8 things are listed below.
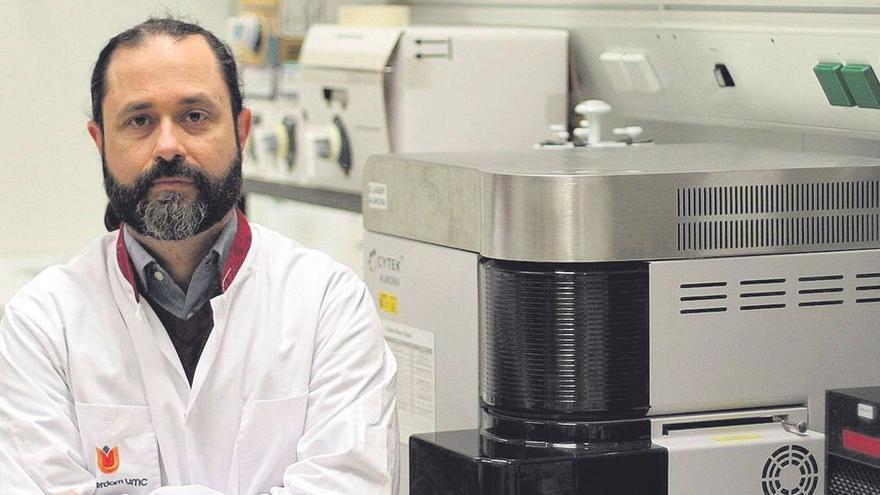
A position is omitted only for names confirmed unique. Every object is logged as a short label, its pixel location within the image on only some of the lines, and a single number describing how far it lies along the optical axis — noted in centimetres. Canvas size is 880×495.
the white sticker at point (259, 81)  373
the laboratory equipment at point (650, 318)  231
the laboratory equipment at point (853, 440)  229
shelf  336
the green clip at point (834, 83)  258
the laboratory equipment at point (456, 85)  317
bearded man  232
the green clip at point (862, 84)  254
